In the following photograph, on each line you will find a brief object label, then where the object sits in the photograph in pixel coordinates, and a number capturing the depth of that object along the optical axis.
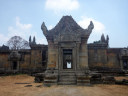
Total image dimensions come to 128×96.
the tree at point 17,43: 38.75
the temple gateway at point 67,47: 11.14
